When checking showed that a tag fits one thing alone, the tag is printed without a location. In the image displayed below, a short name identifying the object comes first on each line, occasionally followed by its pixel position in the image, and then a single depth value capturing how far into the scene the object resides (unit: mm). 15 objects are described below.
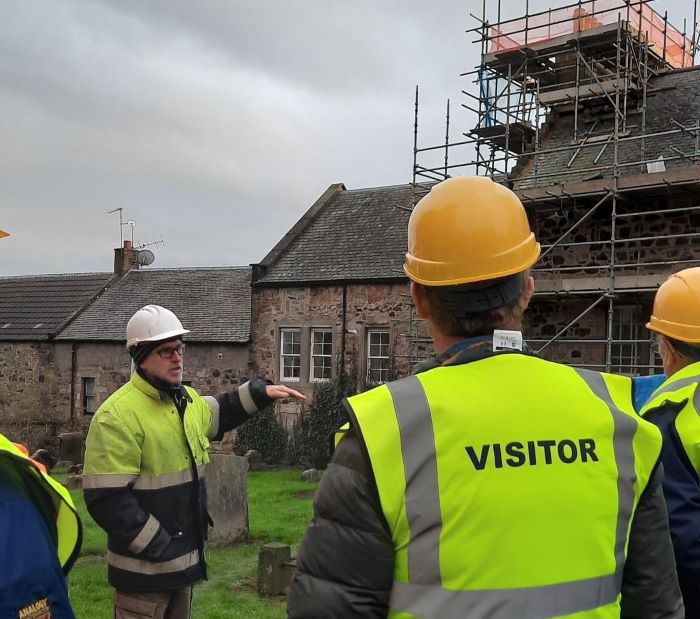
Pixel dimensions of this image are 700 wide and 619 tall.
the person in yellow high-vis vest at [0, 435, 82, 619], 1889
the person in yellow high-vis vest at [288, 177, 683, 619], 1701
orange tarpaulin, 16078
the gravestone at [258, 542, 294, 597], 7254
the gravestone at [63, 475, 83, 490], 13508
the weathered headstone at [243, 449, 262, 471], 17641
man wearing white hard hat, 3896
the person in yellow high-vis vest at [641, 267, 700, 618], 2689
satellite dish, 27641
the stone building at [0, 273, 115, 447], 23625
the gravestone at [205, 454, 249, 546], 8869
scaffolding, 13797
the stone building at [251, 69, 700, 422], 13828
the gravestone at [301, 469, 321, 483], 14662
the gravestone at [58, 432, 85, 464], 19969
